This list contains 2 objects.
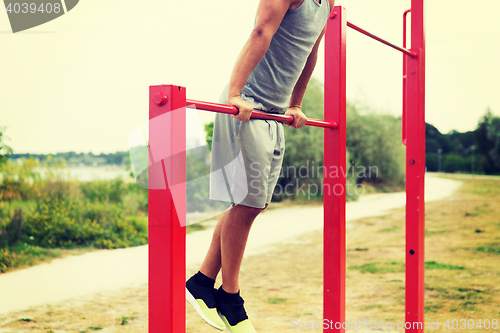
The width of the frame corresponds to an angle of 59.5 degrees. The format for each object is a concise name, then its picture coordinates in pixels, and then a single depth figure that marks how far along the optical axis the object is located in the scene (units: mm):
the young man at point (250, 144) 1576
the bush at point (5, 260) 5406
